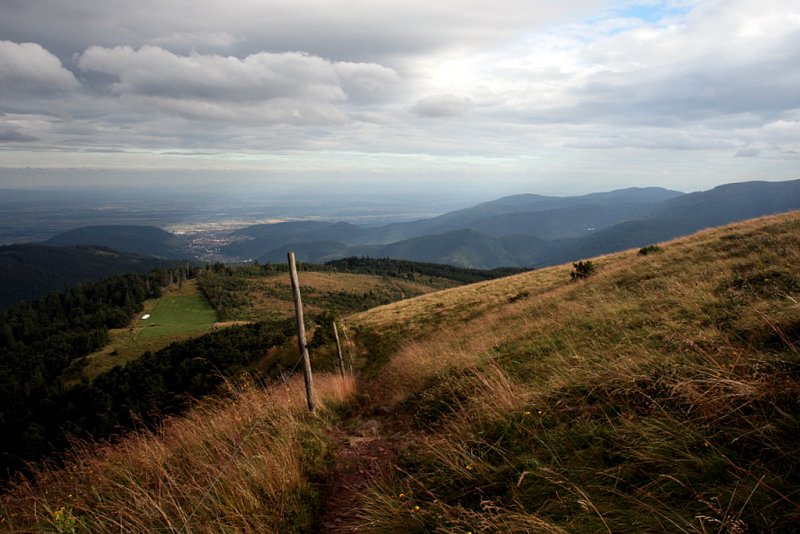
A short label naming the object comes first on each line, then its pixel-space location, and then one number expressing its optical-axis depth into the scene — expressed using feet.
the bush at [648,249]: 69.29
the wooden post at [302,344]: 23.65
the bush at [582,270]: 68.28
